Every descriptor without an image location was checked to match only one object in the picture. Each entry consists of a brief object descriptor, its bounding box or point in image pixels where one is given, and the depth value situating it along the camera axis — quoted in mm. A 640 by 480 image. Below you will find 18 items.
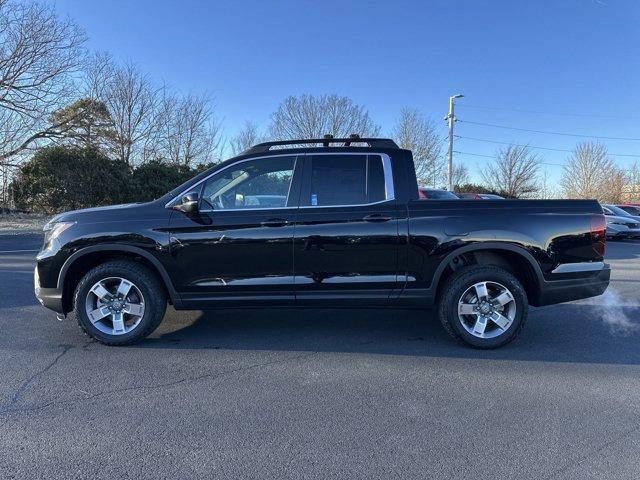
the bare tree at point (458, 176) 43344
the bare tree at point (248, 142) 32344
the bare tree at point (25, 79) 20172
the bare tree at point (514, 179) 41719
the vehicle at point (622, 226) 17531
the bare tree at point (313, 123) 31203
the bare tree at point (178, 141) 26627
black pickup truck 4453
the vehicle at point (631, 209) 21462
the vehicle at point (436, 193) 15183
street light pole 31344
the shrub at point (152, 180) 23500
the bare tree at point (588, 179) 47594
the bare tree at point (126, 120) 24891
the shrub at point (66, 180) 21688
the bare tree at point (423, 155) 34562
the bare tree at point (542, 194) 47784
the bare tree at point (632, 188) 46625
